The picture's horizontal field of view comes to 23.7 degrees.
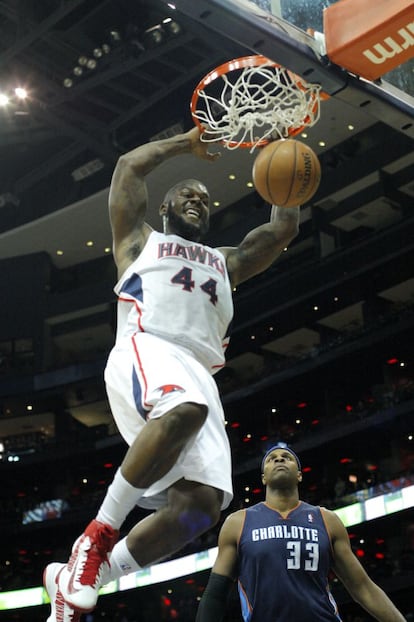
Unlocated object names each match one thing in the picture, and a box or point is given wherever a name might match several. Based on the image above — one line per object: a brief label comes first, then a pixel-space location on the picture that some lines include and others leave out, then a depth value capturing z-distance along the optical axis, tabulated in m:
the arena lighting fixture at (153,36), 22.34
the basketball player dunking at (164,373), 3.84
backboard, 5.01
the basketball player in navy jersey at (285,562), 4.62
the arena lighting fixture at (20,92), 24.41
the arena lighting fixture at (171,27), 22.12
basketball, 4.85
